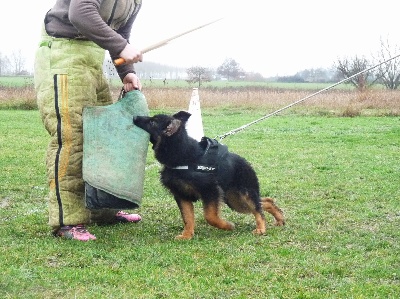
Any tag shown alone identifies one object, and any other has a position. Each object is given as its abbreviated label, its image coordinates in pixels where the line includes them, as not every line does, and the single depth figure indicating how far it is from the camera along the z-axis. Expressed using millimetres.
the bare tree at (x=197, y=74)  38969
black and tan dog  5309
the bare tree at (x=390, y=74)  32972
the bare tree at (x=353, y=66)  30058
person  5145
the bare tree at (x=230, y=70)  50688
